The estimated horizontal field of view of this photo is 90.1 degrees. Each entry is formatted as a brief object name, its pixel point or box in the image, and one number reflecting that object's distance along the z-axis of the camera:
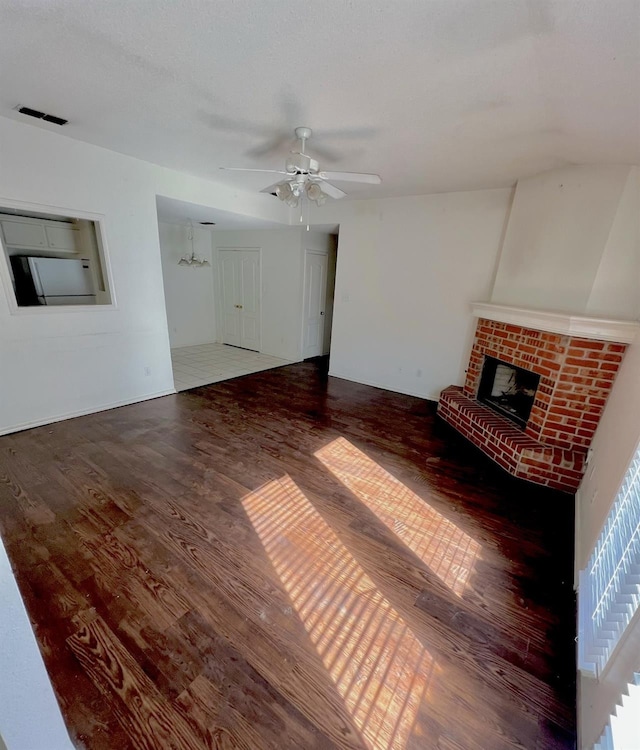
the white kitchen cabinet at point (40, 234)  3.24
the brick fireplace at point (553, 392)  2.48
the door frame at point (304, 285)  5.45
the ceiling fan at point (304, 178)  2.22
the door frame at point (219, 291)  6.06
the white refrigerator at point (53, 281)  3.11
